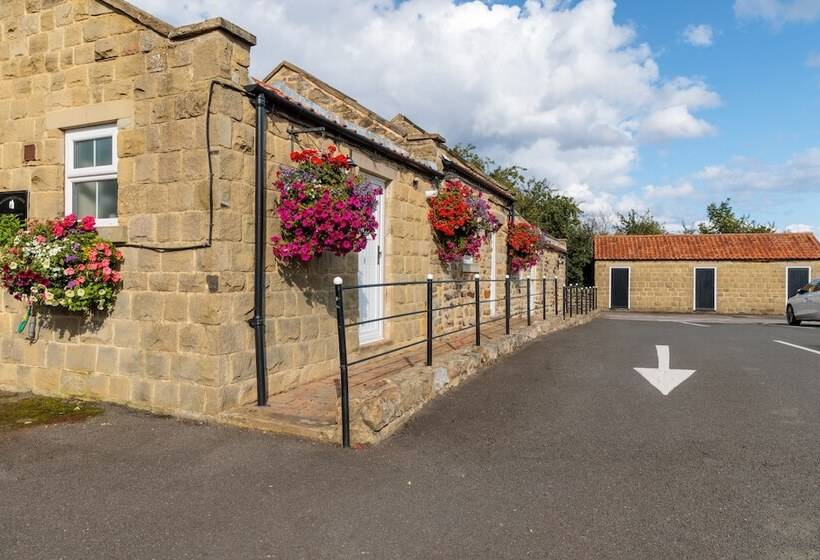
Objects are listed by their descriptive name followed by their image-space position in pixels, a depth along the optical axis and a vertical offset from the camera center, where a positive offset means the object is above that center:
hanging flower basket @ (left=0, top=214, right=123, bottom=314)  5.14 +0.15
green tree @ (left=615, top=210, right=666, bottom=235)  40.84 +4.06
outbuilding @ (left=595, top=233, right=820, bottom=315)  26.28 +0.48
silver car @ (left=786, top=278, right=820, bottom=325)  16.10 -0.71
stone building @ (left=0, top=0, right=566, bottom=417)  4.91 +0.87
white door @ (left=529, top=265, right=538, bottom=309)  17.30 +0.06
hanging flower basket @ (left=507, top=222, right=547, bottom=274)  13.72 +0.88
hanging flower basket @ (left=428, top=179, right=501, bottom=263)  9.17 +1.02
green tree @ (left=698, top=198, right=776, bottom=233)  42.12 +4.41
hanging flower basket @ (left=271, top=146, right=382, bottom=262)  5.32 +0.69
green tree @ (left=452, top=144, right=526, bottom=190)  33.59 +6.60
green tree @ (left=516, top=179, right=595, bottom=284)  30.81 +3.48
